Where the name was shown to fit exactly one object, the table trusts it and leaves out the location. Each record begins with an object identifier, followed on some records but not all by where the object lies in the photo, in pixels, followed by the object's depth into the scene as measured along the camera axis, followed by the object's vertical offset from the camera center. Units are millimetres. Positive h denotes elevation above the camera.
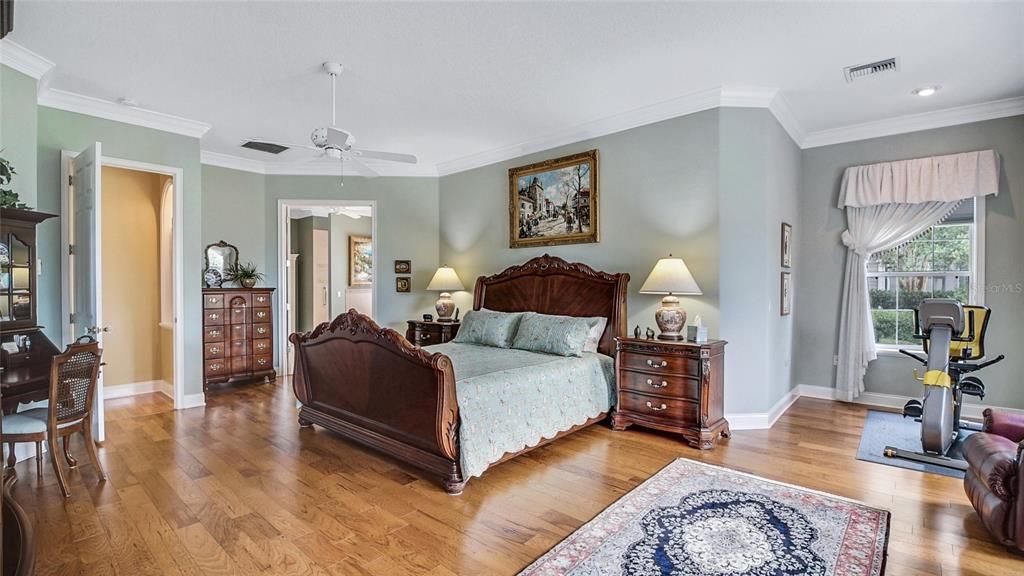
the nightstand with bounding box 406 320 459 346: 5840 -586
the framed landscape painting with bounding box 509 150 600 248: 5184 +813
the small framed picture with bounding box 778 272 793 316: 4867 -136
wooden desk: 3127 -566
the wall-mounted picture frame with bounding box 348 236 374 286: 8664 +334
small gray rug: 3582 -1234
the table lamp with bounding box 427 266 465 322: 6148 -62
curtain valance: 4586 +920
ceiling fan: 3612 +994
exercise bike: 3592 -711
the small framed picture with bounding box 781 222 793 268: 4888 +328
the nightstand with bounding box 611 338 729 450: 3977 -848
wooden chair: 3055 -787
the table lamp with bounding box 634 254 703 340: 4254 -69
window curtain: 4688 +666
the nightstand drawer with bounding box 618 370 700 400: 4039 -826
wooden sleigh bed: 3188 -681
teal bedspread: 3275 -821
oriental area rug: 2395 -1277
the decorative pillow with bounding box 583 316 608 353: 4703 -460
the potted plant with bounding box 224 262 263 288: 6172 +71
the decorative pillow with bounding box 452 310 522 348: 4820 -452
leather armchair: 2443 -985
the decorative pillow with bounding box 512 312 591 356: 4387 -463
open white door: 3916 +209
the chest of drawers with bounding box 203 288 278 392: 5832 -616
